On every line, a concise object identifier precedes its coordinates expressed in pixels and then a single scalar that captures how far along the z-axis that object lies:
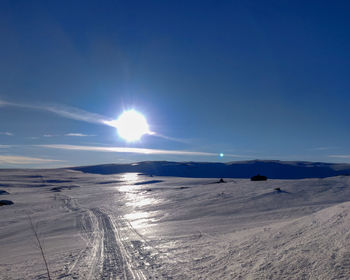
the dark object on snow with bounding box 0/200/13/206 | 22.48
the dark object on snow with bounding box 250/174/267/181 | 31.03
